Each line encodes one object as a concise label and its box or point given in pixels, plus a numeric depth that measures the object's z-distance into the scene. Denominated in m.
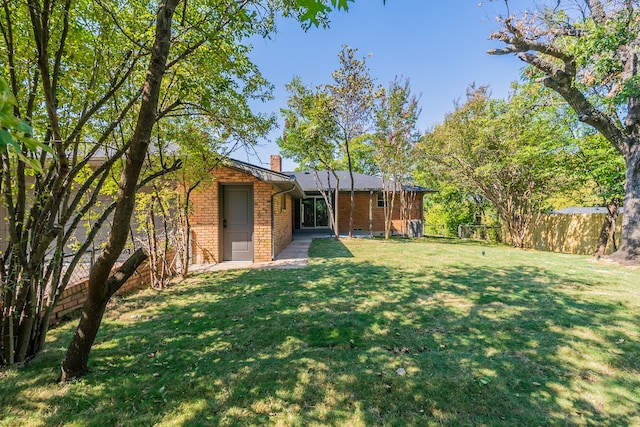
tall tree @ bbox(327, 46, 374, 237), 12.46
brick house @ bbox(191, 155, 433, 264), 7.92
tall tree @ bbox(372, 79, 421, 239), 13.29
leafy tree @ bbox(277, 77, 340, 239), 12.70
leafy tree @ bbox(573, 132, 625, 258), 9.62
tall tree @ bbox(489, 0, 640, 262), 7.10
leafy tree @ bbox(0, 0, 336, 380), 2.15
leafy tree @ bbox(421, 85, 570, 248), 11.45
